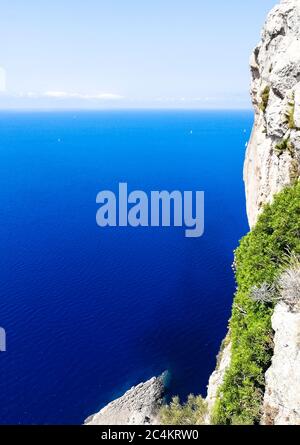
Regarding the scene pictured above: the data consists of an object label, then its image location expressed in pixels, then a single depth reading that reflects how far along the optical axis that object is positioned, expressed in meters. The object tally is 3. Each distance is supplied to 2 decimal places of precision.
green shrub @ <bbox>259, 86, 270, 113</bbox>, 21.04
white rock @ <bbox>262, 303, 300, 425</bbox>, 10.95
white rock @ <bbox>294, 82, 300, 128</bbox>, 17.65
